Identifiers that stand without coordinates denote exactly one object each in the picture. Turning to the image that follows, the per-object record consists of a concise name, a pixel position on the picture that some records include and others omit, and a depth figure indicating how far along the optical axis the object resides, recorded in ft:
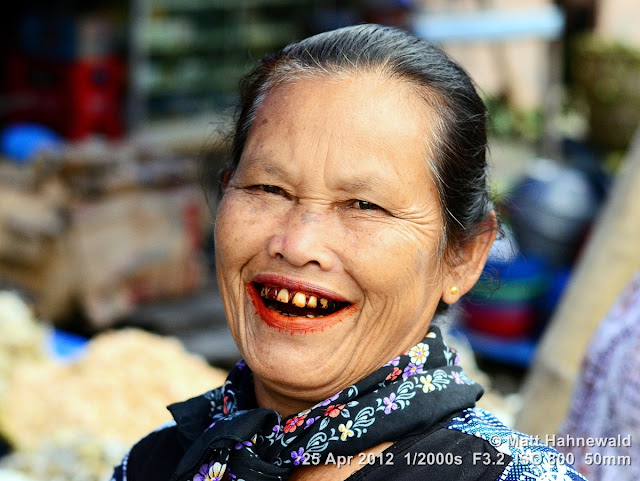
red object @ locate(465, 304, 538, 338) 17.89
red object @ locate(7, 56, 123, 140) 23.35
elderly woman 4.35
